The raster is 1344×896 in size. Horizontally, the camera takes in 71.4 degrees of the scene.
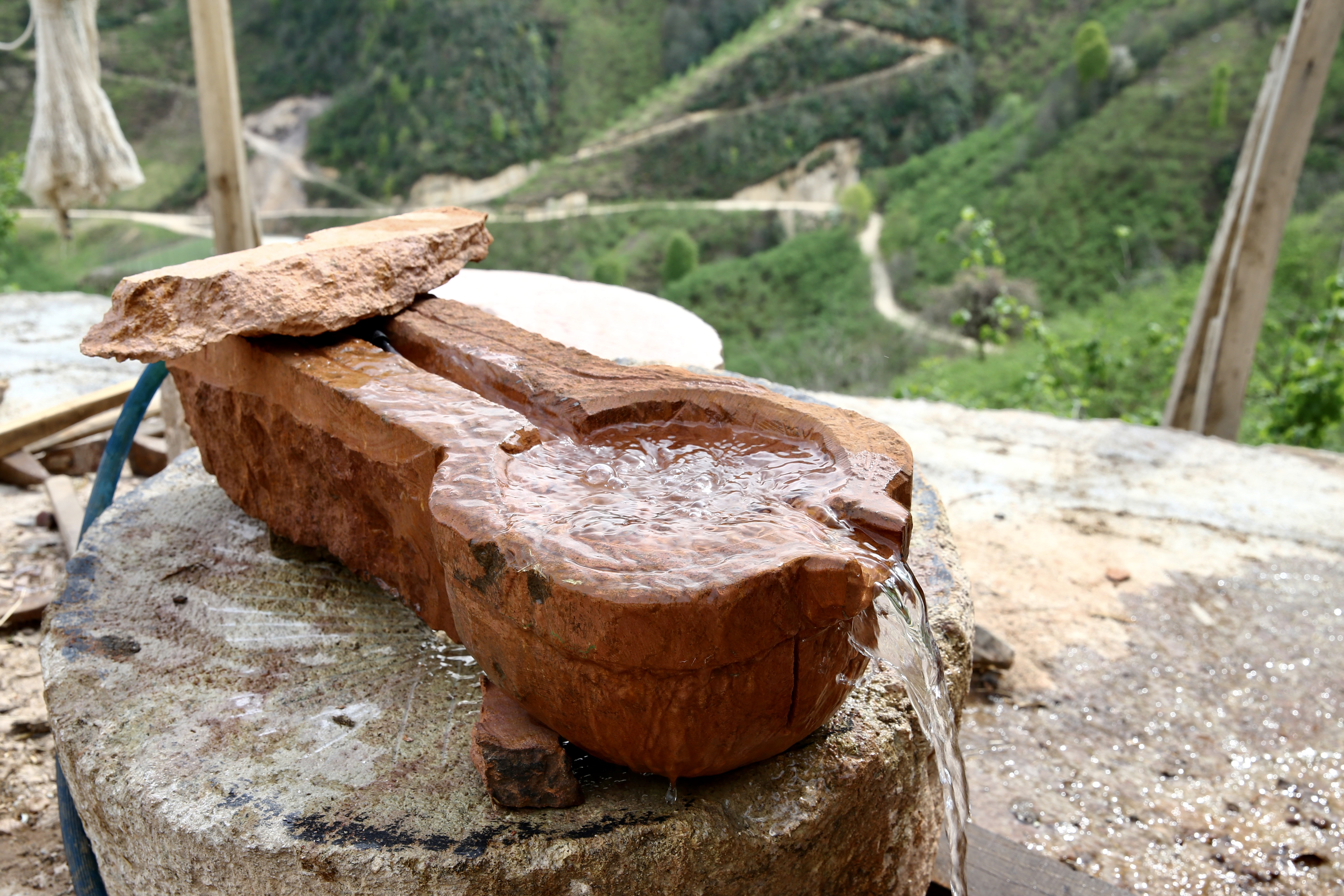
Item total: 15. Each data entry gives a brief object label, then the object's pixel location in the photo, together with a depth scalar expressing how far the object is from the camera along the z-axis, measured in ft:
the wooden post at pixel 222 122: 10.27
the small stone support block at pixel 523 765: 4.06
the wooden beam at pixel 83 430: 11.86
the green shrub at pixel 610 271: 59.36
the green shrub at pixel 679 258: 64.23
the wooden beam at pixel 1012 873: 6.17
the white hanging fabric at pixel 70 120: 12.44
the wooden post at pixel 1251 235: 12.70
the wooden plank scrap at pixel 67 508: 9.71
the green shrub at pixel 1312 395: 16.76
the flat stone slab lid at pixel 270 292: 5.58
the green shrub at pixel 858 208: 68.39
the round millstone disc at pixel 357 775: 4.00
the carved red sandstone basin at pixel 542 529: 3.63
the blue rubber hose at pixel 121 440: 6.59
